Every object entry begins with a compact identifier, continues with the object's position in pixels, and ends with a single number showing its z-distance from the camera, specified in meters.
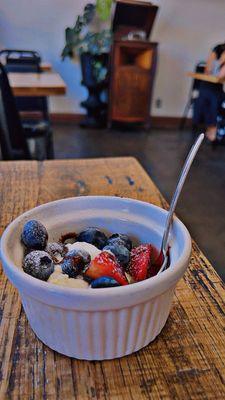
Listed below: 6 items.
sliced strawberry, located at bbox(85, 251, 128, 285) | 0.37
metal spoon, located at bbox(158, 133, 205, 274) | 0.40
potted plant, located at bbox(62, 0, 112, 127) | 3.39
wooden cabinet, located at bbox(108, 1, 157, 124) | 3.51
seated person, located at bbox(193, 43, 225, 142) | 3.15
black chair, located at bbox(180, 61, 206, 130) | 3.69
